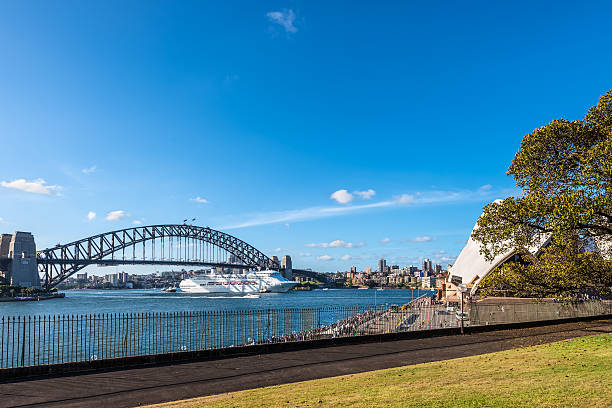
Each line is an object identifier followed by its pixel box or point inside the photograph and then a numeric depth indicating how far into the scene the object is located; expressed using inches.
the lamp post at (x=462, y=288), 842.5
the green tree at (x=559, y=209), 596.4
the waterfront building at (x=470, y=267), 2110.0
